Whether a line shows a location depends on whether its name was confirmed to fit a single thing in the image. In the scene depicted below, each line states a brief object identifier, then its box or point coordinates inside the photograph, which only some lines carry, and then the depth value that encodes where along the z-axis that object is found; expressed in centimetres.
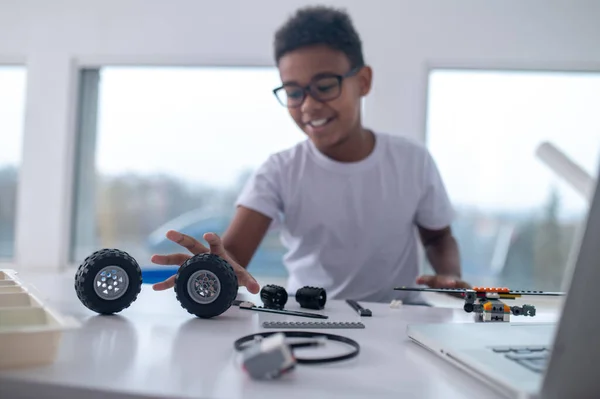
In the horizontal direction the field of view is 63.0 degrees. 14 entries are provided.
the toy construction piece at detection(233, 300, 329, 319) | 81
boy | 148
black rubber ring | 51
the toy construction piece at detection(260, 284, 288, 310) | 87
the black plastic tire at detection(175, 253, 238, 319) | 72
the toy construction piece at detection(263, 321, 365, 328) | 71
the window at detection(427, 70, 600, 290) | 241
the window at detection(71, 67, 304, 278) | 262
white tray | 46
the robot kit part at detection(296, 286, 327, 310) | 89
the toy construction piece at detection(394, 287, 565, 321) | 79
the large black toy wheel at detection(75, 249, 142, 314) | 72
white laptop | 38
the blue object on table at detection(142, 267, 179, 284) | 129
